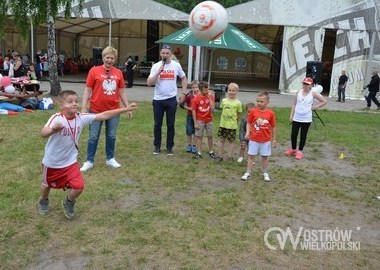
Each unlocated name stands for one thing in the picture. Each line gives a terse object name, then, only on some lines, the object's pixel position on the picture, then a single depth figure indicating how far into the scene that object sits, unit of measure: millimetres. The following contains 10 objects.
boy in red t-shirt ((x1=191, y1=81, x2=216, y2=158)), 6672
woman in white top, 7246
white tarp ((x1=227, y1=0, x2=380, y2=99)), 18453
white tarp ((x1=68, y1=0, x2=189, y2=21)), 19594
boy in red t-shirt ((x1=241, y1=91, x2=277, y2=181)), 5707
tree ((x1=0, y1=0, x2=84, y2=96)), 13055
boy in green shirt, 6449
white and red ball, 7719
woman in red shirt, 5586
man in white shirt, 6445
